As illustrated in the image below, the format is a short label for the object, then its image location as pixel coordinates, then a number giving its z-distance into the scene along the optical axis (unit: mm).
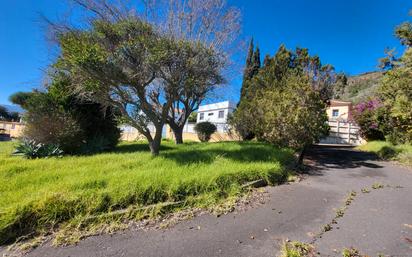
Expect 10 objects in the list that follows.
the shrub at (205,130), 15542
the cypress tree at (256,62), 15438
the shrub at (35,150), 6090
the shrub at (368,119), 14797
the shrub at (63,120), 6551
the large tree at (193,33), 6352
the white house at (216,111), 27578
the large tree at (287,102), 8594
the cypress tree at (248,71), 14607
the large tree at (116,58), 5531
